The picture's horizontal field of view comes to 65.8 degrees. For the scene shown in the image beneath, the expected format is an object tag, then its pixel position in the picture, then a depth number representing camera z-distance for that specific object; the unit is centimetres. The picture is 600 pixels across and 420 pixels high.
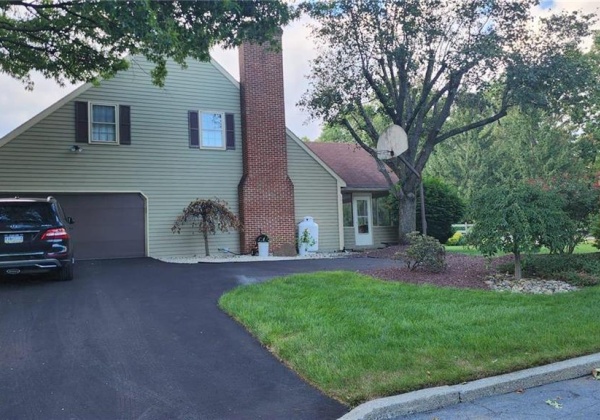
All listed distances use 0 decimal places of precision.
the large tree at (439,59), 1479
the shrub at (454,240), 2171
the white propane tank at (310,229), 1669
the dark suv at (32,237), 818
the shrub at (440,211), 1998
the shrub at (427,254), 950
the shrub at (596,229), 1003
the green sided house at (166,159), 1381
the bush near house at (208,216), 1441
